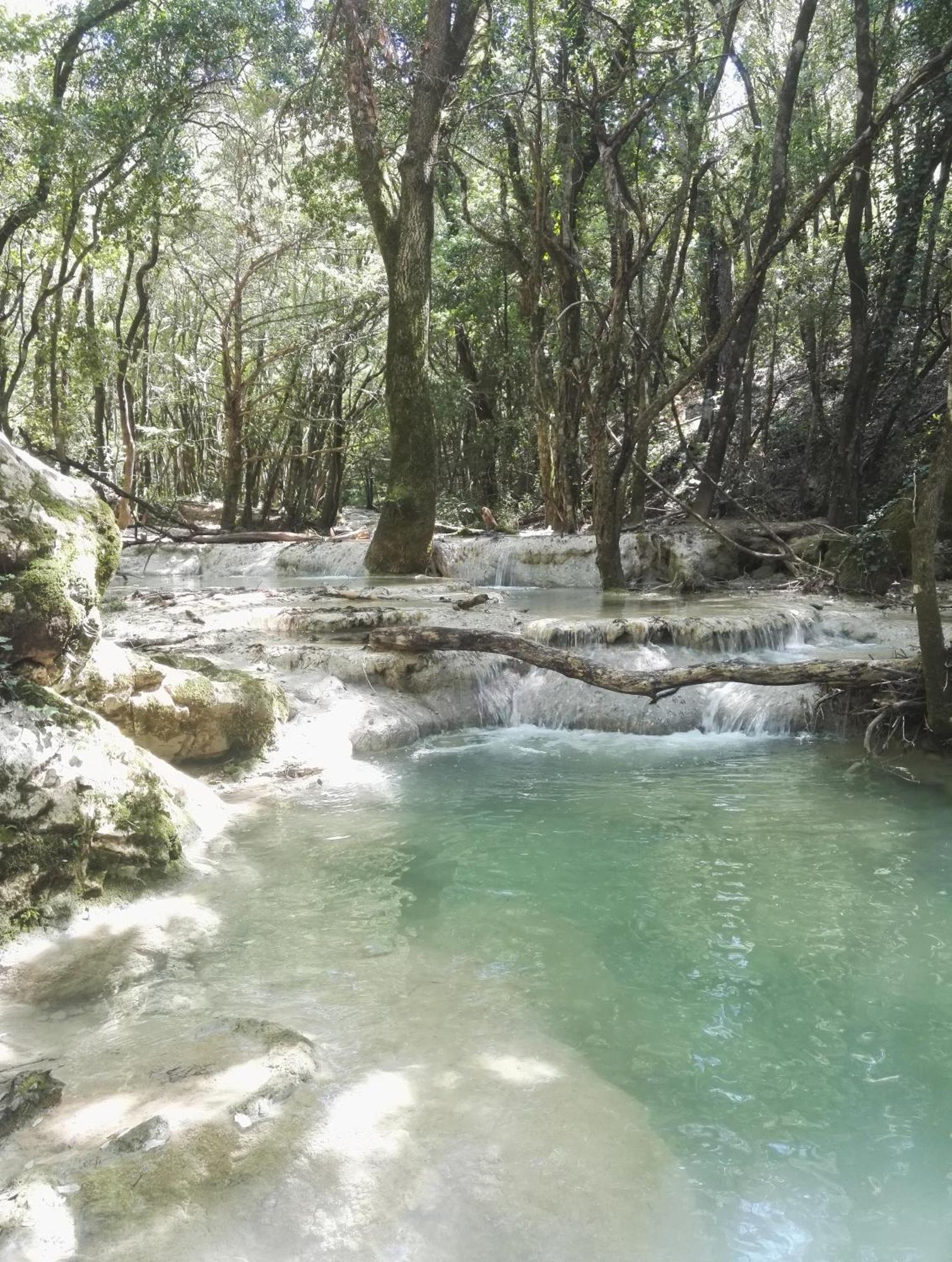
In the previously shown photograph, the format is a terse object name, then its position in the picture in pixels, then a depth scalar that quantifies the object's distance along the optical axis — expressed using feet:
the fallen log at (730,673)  19.70
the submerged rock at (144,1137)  7.16
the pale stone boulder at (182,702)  17.13
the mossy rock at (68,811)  12.00
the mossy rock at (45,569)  13.73
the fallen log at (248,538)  56.70
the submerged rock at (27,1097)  7.59
